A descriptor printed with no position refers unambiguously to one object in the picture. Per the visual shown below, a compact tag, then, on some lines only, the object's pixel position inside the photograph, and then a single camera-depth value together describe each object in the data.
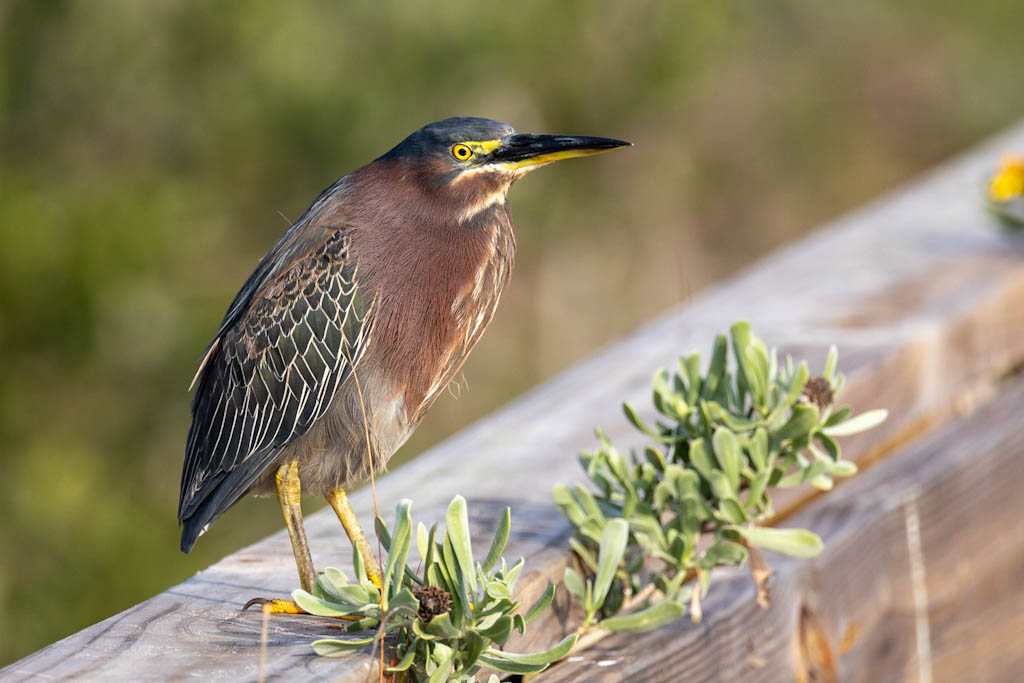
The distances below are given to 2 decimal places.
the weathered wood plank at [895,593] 8.65
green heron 8.72
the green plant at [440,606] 8.55
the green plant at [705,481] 8.65
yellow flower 9.02
